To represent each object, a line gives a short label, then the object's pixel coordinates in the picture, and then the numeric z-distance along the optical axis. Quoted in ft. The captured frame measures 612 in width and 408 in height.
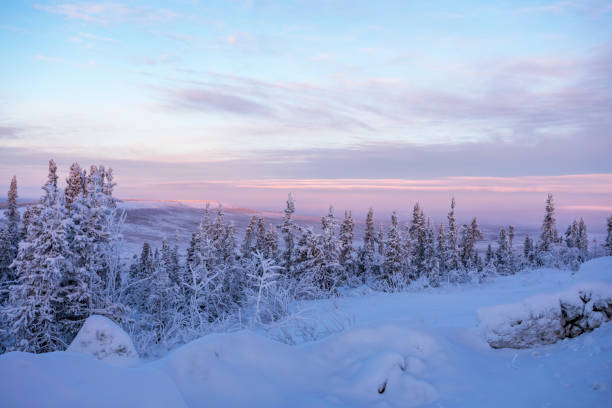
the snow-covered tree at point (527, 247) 184.88
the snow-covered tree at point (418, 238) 155.02
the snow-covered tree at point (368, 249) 155.02
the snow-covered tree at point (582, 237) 168.12
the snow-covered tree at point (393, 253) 122.63
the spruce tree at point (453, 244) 145.79
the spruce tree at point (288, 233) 117.19
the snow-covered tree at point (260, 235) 133.77
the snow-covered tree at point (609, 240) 131.23
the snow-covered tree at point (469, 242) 163.71
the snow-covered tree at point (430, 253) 144.96
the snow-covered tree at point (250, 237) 136.67
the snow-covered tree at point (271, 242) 127.80
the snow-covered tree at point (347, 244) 134.92
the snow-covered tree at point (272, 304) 37.47
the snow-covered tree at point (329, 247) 102.27
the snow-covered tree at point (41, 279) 50.49
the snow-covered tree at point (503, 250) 167.04
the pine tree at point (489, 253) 194.96
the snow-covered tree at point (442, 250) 152.23
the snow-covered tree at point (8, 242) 87.76
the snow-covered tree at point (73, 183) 72.28
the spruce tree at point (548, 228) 139.64
